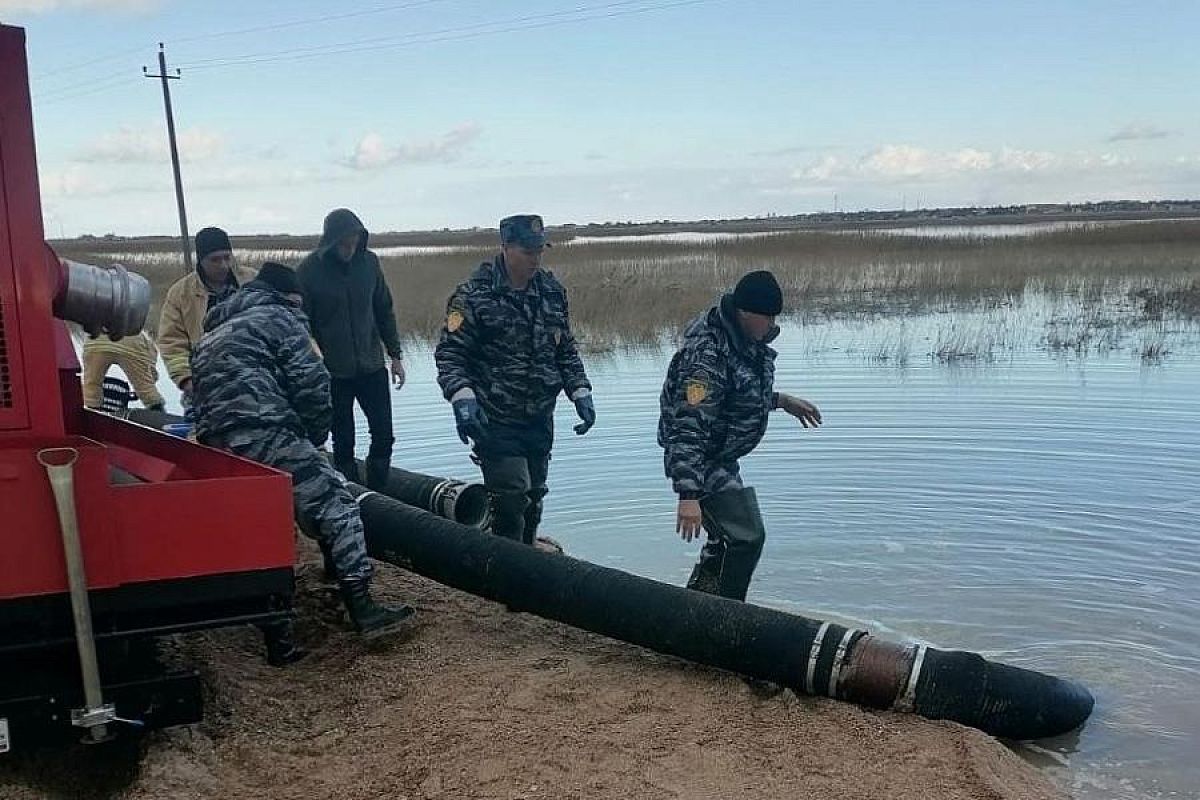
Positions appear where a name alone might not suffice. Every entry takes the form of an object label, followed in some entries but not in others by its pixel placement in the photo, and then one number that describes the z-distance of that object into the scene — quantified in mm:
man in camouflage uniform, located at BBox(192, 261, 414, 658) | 4672
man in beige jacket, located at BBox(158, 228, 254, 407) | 7047
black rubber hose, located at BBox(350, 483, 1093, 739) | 4512
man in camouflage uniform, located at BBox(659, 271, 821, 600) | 5305
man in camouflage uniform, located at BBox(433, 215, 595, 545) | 5957
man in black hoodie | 6582
